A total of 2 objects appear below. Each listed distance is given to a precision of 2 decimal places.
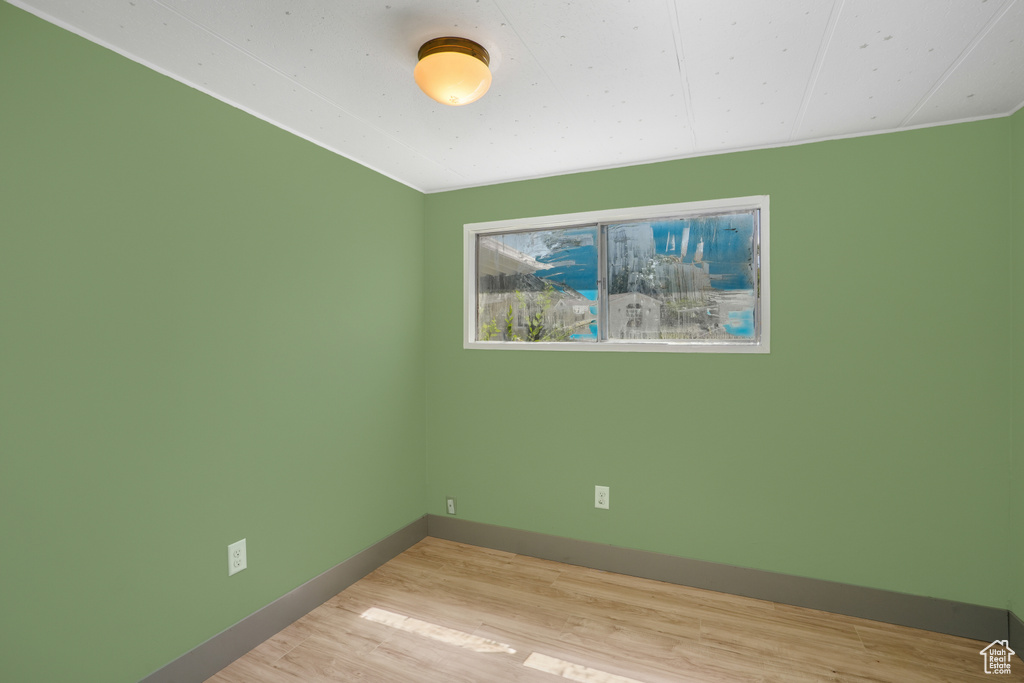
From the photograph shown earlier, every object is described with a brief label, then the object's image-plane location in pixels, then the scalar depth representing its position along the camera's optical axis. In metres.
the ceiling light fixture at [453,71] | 1.57
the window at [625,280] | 2.67
